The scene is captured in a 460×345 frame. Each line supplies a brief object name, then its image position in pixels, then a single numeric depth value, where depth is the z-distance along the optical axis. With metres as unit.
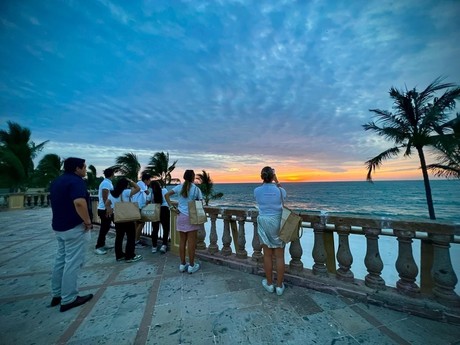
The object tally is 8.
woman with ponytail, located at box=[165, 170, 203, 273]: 3.31
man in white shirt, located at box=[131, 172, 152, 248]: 4.53
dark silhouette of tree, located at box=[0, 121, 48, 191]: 14.09
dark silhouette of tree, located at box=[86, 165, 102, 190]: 28.95
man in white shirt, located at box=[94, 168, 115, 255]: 4.33
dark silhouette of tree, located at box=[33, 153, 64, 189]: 17.41
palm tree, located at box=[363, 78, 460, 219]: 8.73
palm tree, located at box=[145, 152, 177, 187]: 12.59
